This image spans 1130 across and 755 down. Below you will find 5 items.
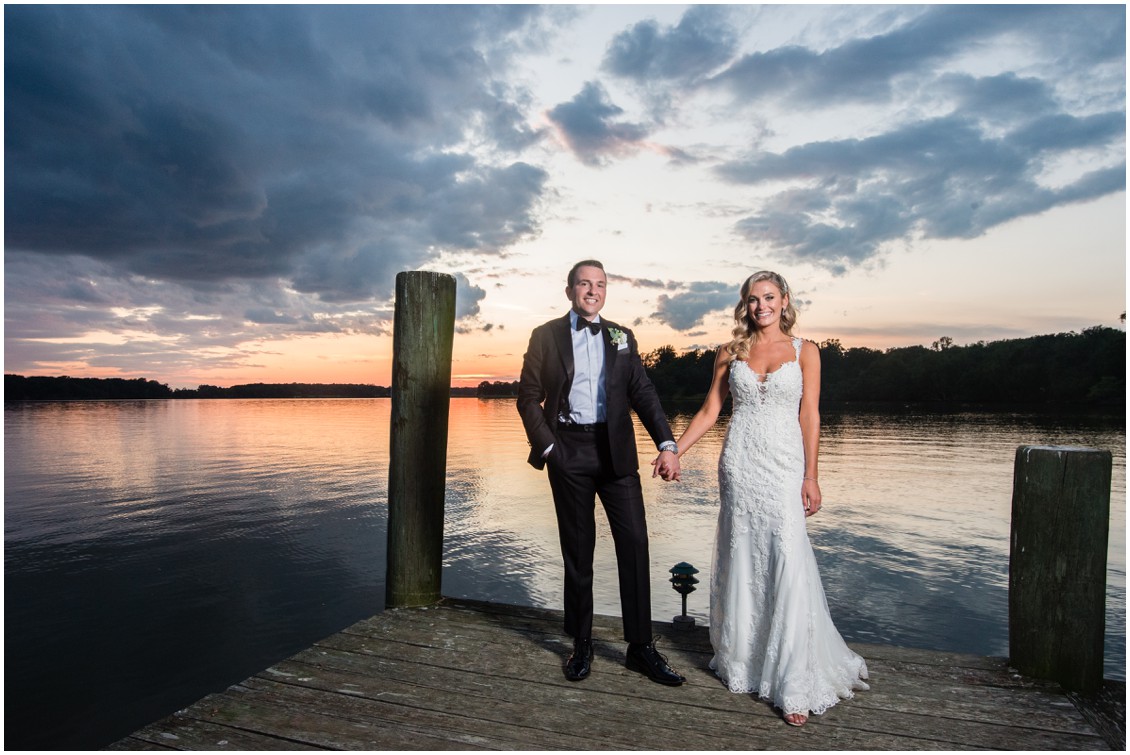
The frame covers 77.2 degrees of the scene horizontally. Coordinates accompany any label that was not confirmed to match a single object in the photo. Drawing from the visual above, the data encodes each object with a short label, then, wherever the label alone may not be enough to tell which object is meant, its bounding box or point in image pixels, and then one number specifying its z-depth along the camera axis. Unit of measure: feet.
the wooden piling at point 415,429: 17.29
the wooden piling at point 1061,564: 12.64
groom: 13.37
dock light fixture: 17.71
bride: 12.09
